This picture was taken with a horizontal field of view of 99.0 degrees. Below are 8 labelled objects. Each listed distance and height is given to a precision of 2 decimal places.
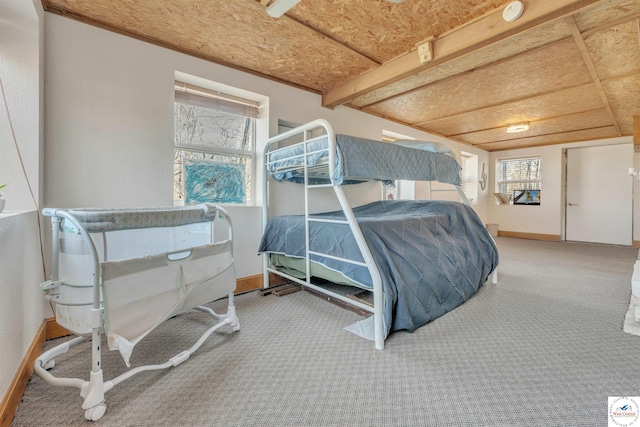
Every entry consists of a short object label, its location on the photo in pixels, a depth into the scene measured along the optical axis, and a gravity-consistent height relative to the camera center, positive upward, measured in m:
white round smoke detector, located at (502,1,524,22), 1.64 +1.20
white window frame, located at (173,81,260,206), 2.34 +0.94
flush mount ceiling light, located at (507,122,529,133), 4.01 +1.19
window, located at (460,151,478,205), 5.89 +0.69
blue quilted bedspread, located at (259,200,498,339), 1.73 -0.35
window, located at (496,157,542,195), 5.91 +0.76
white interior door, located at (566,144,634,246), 4.97 +0.25
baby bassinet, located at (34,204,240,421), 1.06 -0.31
